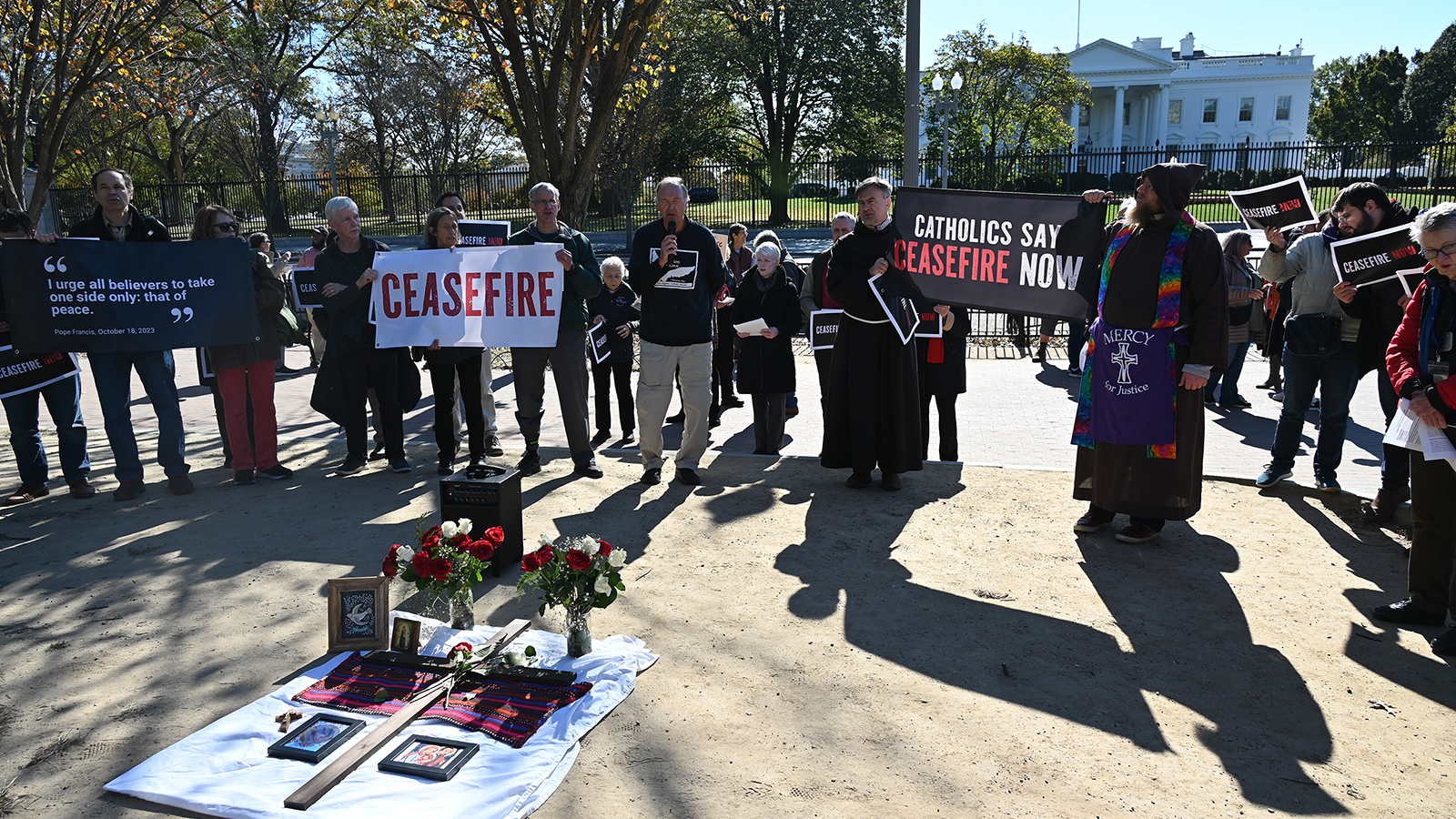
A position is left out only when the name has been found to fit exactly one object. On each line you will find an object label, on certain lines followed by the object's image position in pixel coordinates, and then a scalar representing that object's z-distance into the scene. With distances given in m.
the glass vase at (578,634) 4.22
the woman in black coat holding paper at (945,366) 7.39
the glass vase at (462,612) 4.49
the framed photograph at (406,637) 4.18
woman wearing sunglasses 7.03
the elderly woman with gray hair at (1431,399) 4.20
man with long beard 5.09
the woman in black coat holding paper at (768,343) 7.84
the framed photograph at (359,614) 4.30
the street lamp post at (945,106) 27.32
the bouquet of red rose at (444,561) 4.24
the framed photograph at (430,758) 3.30
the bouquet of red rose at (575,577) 4.13
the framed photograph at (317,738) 3.41
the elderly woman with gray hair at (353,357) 7.02
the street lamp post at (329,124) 24.69
